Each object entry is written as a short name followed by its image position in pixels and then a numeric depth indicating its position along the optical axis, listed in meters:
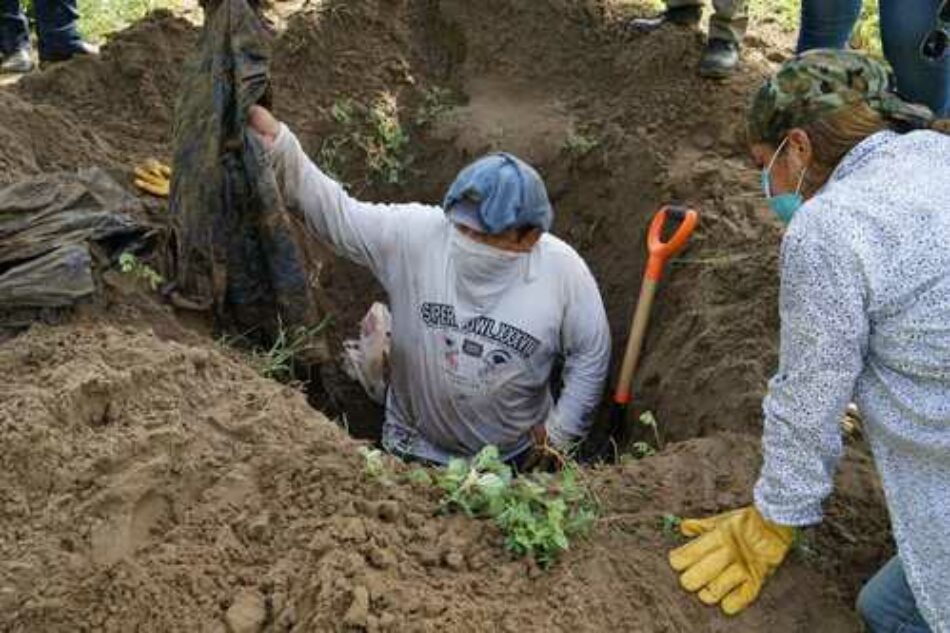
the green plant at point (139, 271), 3.36
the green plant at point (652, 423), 3.07
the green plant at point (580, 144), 4.56
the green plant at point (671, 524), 2.57
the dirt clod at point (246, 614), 2.16
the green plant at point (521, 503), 2.42
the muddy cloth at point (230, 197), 3.32
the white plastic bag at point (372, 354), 4.17
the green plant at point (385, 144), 4.82
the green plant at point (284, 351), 3.34
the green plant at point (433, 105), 4.97
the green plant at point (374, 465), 2.57
